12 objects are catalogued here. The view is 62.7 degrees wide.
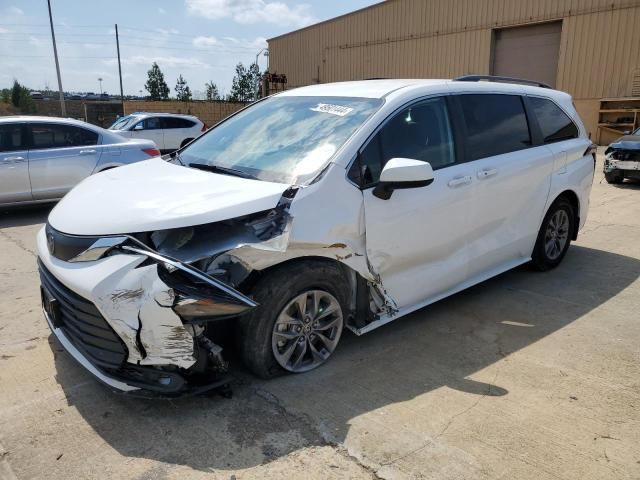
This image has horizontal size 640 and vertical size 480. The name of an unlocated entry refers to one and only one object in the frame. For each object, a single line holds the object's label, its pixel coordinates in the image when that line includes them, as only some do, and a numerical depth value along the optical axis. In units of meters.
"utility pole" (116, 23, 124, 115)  45.08
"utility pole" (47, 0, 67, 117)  28.61
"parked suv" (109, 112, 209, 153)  16.53
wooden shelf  19.39
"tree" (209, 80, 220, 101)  55.62
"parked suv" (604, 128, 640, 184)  10.70
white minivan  2.71
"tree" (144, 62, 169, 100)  54.12
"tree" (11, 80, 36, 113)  40.69
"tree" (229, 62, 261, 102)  53.53
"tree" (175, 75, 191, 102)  56.94
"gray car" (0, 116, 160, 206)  7.79
